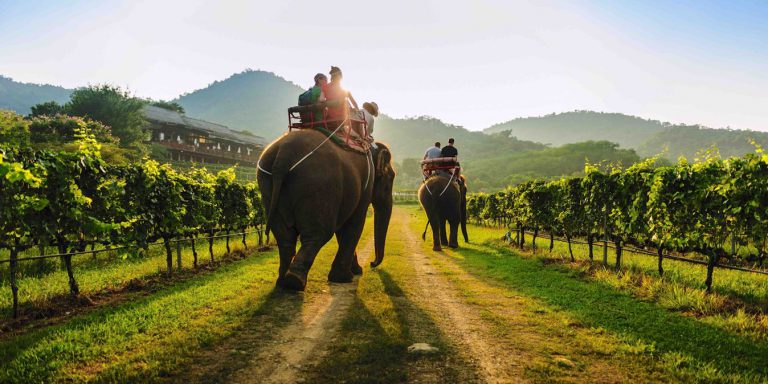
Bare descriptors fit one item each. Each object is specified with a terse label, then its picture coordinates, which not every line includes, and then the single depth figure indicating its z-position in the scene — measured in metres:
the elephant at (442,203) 15.96
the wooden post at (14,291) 5.78
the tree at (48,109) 44.60
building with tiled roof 53.84
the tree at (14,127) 23.27
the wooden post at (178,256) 9.85
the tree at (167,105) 67.93
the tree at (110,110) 44.75
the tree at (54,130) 29.05
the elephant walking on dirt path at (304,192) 6.63
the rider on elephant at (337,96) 7.82
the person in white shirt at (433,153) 17.45
